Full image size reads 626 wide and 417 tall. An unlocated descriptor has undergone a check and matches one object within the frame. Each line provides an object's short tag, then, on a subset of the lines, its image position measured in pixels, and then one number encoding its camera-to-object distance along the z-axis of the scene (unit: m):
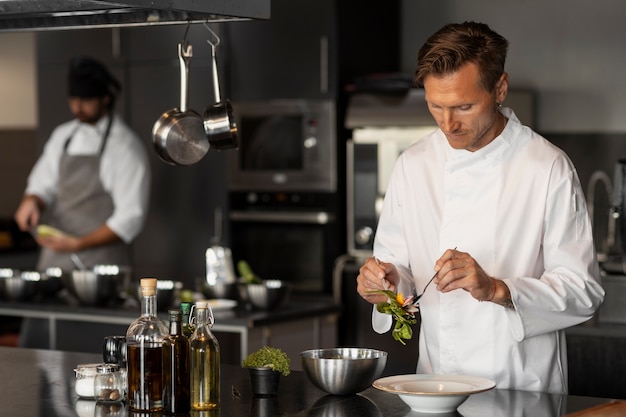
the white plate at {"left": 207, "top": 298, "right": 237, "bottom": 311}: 4.65
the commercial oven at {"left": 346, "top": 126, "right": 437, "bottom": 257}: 5.75
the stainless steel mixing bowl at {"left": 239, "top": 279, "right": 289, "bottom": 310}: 4.60
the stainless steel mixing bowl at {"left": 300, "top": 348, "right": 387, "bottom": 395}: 2.54
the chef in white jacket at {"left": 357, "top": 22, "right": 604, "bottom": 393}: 2.76
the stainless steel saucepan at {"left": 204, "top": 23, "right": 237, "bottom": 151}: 3.21
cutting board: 2.35
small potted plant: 2.61
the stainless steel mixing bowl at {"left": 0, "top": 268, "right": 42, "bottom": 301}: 4.99
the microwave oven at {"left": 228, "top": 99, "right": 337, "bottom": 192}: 5.84
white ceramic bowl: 2.35
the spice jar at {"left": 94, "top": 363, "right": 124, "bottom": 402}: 2.58
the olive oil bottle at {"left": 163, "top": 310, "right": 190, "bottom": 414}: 2.48
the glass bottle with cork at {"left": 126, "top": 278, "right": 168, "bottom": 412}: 2.47
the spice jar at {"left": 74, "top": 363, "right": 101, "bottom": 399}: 2.62
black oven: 5.88
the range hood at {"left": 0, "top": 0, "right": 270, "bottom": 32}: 2.56
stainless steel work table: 4.41
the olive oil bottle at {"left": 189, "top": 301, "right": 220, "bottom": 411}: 2.48
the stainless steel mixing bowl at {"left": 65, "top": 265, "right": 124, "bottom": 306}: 4.78
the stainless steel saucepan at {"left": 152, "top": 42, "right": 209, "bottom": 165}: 3.29
